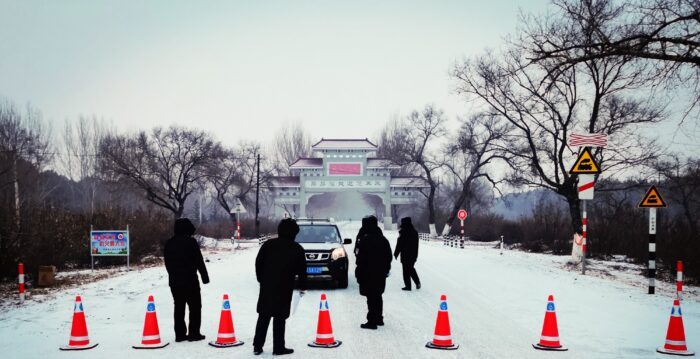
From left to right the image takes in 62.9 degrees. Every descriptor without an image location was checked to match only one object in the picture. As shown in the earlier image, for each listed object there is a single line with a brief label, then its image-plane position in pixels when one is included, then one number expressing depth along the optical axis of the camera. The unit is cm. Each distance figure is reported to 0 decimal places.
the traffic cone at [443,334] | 771
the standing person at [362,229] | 1031
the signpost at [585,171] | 1691
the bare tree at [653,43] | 1073
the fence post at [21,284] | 1273
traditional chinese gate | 7800
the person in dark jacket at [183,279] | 825
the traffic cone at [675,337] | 752
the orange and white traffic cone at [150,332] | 785
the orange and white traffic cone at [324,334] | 784
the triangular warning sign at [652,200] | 1378
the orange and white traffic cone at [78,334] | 784
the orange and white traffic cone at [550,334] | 770
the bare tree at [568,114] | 2319
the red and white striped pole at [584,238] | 1800
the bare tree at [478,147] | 4588
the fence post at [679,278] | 1299
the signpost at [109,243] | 1988
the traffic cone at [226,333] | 793
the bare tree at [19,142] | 3364
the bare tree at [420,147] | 5556
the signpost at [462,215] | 3511
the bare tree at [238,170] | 5462
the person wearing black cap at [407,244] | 1361
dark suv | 1384
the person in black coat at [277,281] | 737
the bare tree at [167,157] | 4981
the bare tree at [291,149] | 8944
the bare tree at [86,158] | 6612
